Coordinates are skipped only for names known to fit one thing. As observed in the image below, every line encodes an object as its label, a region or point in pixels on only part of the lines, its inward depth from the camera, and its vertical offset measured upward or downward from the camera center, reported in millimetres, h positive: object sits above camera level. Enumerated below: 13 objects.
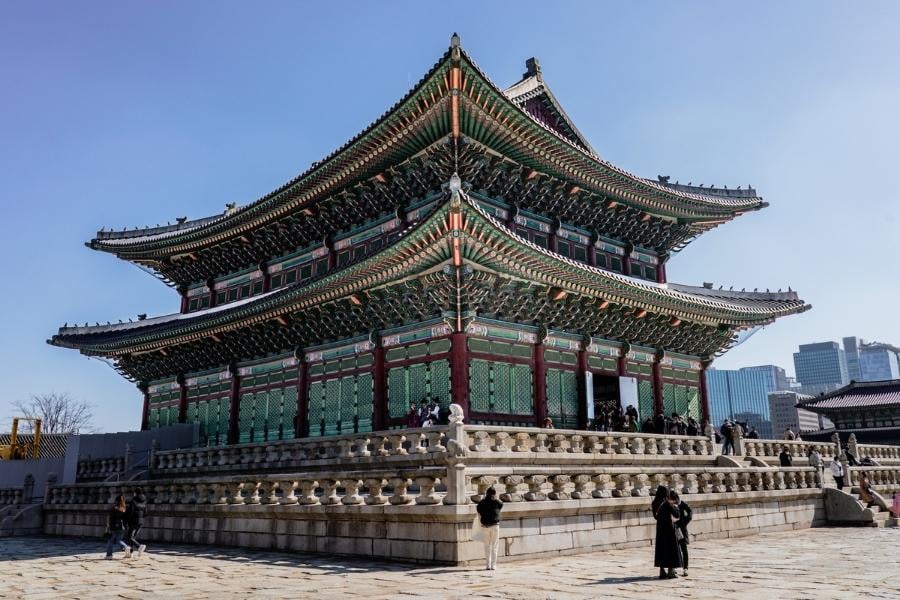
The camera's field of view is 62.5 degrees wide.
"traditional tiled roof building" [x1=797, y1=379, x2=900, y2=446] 47938 +4250
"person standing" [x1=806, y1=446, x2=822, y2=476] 22297 +475
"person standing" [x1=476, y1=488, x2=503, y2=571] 12917 -743
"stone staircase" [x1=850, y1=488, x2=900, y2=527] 21234 -1190
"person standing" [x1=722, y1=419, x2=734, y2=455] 23203 +1181
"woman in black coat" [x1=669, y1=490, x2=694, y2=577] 12321 -697
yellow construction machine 33500 +1696
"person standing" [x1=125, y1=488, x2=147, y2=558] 16781 -754
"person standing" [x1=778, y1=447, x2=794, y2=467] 23781 +533
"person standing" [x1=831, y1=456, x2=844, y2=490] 23047 +104
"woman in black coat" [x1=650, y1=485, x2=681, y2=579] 11945 -916
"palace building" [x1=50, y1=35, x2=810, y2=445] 23828 +6504
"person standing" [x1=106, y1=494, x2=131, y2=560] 16906 -888
